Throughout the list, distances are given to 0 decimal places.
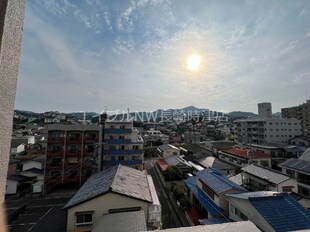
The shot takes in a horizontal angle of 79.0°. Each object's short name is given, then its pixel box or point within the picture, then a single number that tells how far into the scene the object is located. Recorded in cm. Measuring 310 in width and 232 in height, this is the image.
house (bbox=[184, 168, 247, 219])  1344
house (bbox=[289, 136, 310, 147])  3597
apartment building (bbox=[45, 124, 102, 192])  2294
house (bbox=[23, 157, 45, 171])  2606
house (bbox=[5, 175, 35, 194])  2139
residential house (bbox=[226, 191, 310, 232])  895
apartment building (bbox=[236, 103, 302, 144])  4181
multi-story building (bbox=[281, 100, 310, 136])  5164
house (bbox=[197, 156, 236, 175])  2598
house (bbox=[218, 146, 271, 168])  2580
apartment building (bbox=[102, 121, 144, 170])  2538
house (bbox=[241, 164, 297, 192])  1517
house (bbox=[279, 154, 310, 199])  1842
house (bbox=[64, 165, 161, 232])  1092
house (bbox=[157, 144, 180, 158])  3741
